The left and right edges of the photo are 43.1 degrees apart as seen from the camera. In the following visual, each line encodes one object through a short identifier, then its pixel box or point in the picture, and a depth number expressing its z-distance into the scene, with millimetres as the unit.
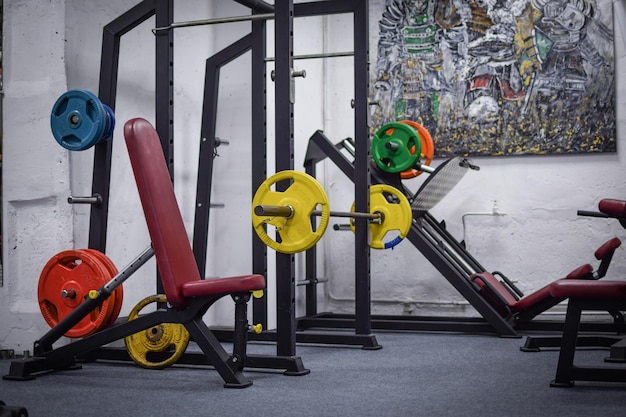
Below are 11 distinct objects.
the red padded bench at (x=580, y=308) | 3008
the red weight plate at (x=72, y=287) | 3658
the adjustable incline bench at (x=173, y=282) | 3258
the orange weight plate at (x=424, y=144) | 5504
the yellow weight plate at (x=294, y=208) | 3504
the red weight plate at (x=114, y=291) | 3695
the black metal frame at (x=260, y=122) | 3646
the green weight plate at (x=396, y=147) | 5129
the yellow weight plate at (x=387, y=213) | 4703
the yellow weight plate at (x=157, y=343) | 3732
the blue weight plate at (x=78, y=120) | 3732
